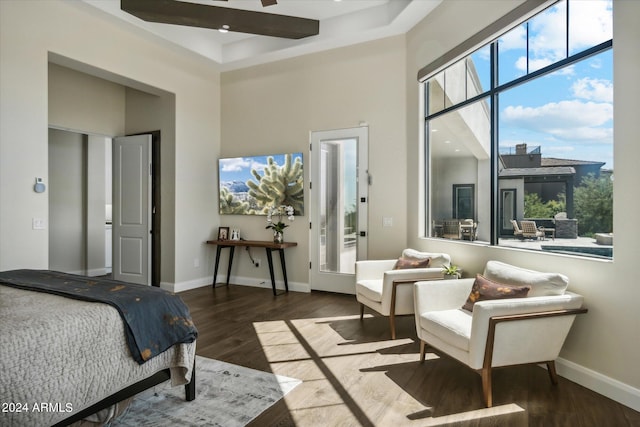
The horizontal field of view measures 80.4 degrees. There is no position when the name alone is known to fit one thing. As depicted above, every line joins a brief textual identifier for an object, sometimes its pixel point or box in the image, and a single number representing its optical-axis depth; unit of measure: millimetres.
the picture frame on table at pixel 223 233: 6121
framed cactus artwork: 5641
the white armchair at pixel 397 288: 3564
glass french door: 5195
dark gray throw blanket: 1998
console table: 5395
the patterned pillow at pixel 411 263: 3855
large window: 2664
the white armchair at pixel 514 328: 2355
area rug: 2143
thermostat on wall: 3859
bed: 1549
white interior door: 5770
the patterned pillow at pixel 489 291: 2656
